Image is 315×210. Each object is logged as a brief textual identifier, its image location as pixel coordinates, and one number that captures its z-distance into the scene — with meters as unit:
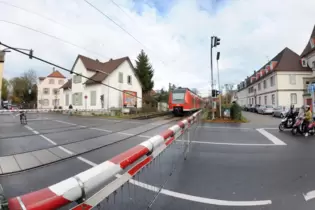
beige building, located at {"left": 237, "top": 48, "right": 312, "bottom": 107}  38.22
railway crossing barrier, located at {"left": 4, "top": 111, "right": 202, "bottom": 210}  1.09
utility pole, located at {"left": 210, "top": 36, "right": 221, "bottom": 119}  17.51
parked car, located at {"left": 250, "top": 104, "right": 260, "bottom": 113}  39.98
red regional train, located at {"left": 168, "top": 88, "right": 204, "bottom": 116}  23.95
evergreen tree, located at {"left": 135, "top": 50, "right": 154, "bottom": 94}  43.94
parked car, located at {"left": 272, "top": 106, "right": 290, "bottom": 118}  26.14
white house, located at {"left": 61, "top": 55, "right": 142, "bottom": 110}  29.62
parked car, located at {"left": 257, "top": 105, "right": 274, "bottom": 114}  32.47
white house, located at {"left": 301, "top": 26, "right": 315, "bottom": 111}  36.50
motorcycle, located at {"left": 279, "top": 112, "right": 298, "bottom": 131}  12.61
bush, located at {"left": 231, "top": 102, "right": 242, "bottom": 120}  20.14
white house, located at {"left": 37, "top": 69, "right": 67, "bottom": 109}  57.75
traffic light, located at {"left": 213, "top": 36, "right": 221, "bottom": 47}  17.49
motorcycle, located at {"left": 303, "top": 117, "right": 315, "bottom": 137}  10.72
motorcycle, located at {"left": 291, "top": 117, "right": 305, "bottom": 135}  11.00
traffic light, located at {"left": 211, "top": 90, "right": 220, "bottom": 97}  20.89
